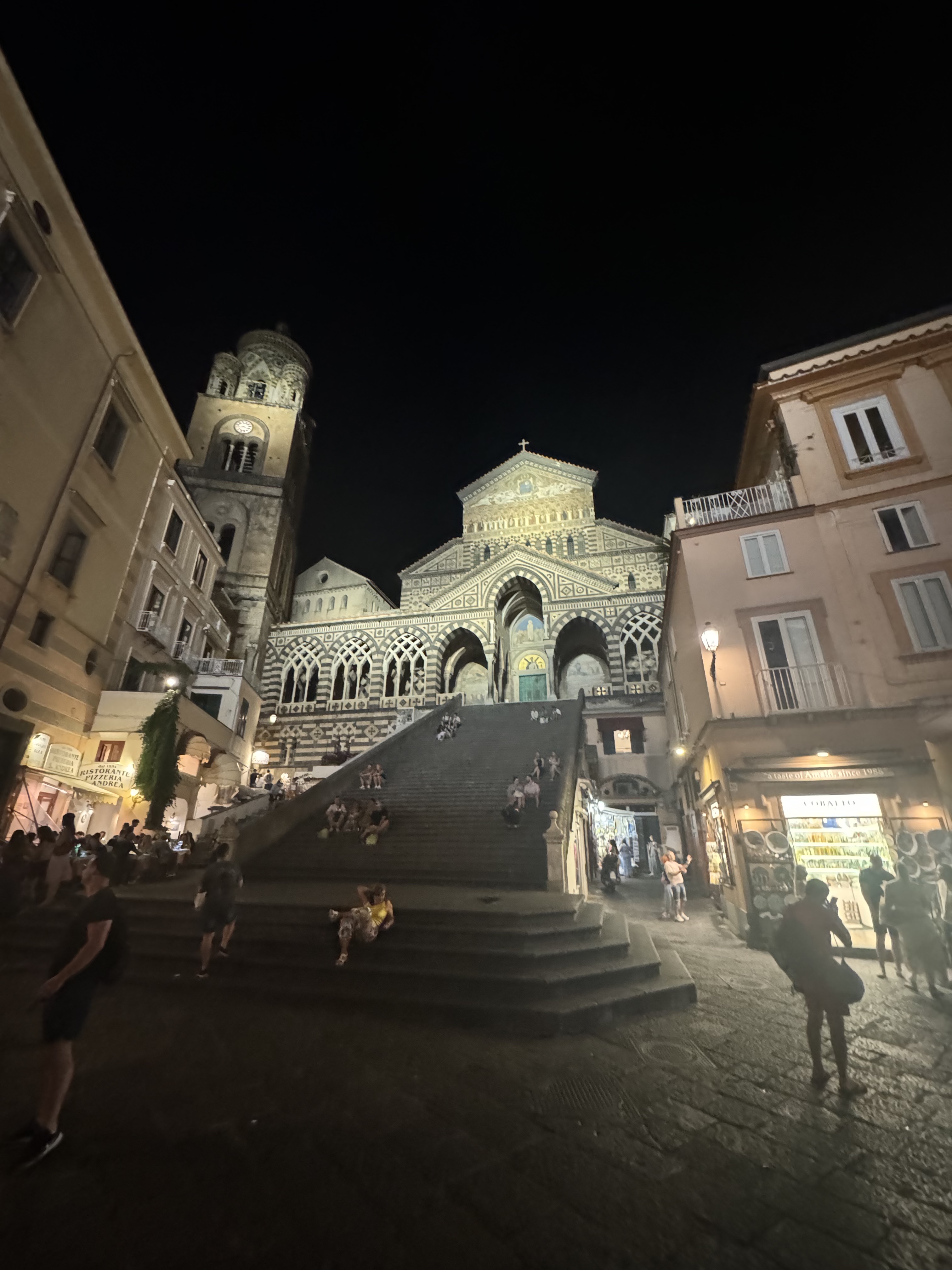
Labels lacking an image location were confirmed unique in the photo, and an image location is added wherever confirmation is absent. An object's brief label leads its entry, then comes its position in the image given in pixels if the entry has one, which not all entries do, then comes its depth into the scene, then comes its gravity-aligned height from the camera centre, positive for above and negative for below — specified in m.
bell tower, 30.66 +23.85
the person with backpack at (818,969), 4.46 -0.97
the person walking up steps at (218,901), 6.68 -0.53
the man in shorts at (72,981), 3.21 -0.75
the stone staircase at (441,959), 5.80 -1.22
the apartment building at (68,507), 12.52 +9.28
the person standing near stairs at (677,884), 12.41 -0.64
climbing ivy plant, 13.75 +2.35
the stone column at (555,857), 9.67 -0.03
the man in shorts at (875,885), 8.41 -0.47
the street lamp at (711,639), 11.09 +4.22
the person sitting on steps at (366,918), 6.68 -0.75
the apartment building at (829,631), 9.84 +4.58
